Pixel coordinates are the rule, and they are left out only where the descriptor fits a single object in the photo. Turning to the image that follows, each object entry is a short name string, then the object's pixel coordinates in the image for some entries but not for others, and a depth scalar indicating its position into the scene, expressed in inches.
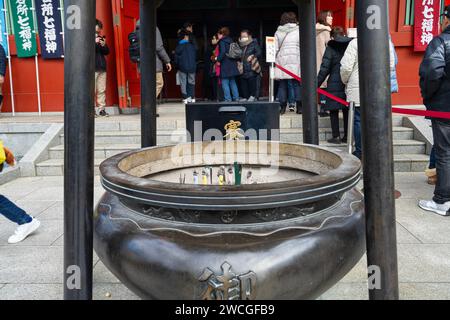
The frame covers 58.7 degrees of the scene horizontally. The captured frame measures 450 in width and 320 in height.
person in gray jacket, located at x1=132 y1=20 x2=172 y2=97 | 295.1
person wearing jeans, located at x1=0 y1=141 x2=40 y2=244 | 135.0
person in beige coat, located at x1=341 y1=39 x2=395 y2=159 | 205.2
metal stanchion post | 190.3
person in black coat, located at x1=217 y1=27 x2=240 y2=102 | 304.3
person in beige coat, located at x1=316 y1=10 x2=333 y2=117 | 263.6
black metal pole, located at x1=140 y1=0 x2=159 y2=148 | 100.6
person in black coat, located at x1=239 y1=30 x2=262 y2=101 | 299.3
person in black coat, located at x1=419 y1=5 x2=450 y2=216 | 143.6
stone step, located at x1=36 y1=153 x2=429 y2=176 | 222.7
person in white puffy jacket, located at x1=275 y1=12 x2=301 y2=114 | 279.7
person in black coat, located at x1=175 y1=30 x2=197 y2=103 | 325.4
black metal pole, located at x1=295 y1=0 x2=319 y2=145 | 107.1
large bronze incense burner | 54.2
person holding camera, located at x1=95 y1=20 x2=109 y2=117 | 291.9
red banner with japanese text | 296.0
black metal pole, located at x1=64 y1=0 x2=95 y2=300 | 60.5
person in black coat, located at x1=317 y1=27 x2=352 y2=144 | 227.3
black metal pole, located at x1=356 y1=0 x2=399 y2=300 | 56.4
